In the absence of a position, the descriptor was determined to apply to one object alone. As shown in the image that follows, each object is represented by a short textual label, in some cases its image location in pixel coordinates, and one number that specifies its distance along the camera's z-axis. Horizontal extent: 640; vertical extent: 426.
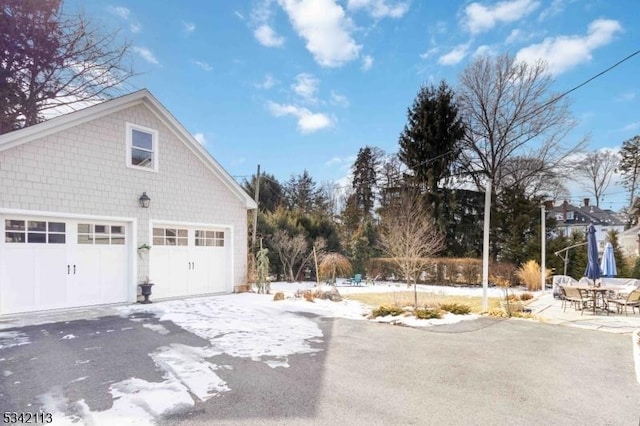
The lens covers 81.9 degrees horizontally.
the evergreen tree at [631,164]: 29.27
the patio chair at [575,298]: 9.87
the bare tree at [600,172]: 31.08
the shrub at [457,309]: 9.23
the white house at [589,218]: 41.17
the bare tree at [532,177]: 22.52
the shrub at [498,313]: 9.16
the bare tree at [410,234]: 16.33
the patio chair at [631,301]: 9.55
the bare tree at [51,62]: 14.05
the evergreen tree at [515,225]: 18.77
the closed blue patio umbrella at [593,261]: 10.18
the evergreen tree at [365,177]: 32.31
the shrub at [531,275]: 15.70
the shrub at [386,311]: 9.05
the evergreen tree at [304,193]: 33.12
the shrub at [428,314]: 8.69
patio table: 9.71
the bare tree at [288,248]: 18.25
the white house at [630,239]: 24.89
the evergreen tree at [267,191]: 25.84
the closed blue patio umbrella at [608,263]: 10.35
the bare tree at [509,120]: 22.05
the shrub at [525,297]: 11.87
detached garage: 8.62
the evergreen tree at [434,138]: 22.12
